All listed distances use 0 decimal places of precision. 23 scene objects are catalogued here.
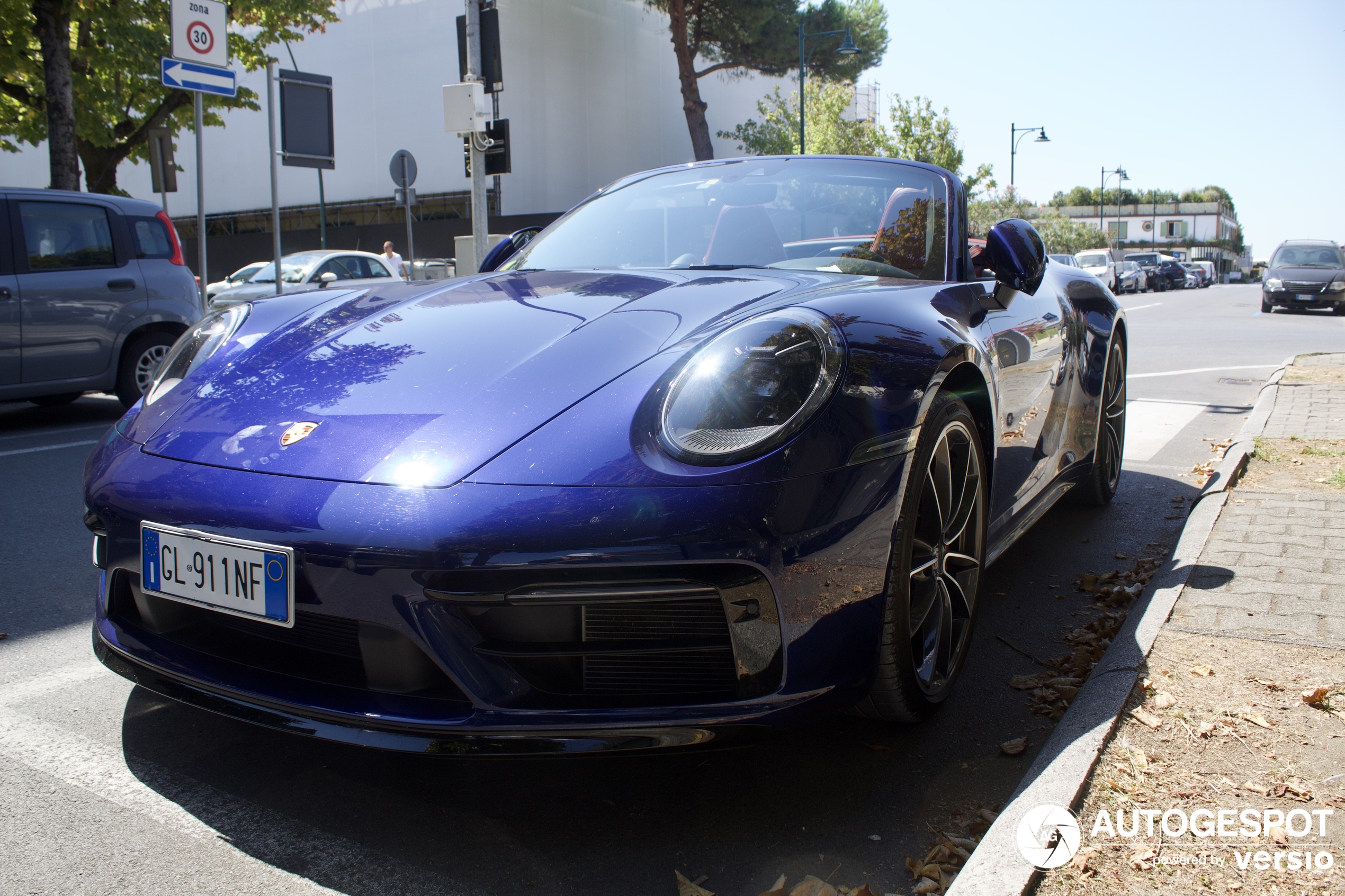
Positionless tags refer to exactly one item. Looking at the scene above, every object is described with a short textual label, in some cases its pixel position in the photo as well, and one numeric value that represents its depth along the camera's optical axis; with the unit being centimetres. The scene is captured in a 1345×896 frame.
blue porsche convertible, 173
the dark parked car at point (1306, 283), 2159
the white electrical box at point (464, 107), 1080
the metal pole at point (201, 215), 845
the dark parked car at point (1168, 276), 4469
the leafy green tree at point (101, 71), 1238
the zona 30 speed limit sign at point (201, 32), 834
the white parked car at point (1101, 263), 2947
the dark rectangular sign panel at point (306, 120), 1123
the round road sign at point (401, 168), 1403
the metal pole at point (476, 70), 1118
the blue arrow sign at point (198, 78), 831
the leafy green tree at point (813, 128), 3816
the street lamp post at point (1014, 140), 4009
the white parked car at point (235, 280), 1645
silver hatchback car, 685
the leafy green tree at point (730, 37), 3075
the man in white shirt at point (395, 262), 1647
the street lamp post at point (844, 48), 2673
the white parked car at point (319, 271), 1392
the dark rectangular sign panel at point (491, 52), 1104
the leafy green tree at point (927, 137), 4188
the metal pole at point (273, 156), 1080
